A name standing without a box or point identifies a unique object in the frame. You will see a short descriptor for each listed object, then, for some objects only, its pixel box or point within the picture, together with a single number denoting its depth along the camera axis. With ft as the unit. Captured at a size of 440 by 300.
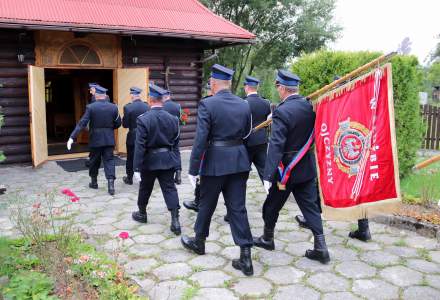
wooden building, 30.14
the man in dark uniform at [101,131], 23.94
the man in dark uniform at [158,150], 17.44
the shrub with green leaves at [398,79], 24.00
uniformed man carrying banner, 14.21
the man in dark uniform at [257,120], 19.62
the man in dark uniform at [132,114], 24.82
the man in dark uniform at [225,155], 14.02
